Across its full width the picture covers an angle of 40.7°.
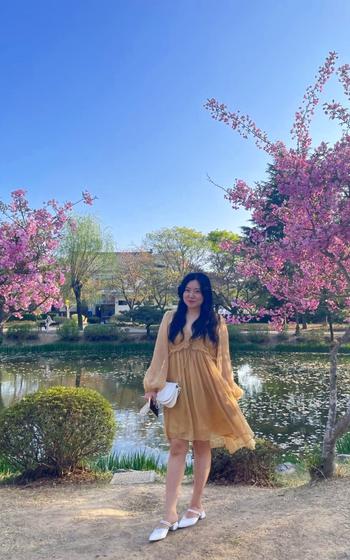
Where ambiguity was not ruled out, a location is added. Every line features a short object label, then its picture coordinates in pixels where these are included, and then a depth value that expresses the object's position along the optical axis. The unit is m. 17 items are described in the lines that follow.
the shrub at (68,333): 23.22
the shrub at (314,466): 4.22
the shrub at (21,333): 23.53
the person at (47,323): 26.64
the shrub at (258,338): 23.31
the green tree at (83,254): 28.44
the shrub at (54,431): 4.61
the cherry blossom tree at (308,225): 3.97
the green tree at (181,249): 30.69
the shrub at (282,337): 23.50
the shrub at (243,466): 4.68
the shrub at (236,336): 23.30
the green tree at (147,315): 24.27
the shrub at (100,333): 23.53
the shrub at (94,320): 36.31
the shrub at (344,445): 6.82
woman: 2.97
